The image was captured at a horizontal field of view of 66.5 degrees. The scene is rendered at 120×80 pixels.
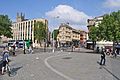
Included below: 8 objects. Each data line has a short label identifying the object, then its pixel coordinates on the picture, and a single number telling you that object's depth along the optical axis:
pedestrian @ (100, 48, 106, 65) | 9.56
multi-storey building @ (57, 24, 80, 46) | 53.21
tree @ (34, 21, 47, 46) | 36.20
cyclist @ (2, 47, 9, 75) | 6.21
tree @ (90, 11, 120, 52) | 22.60
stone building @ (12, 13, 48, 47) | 48.87
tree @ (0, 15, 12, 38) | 32.56
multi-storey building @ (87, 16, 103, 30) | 42.97
